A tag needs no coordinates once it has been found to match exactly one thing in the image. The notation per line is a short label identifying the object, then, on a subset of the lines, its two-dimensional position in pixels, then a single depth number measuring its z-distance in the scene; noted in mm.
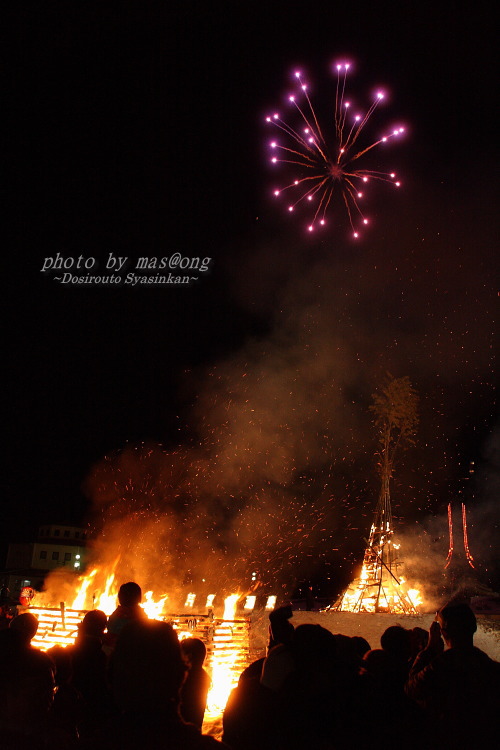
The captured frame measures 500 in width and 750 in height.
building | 40594
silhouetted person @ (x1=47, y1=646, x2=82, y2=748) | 2602
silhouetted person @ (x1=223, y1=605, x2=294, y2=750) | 2426
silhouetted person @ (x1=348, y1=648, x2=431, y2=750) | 2467
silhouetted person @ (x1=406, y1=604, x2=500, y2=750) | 2525
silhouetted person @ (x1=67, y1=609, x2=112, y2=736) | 2803
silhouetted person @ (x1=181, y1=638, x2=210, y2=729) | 3193
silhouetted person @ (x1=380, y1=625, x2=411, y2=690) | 3062
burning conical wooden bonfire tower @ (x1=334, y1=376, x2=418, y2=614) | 13859
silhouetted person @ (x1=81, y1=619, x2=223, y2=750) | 2088
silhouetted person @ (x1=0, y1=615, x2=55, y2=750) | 2453
